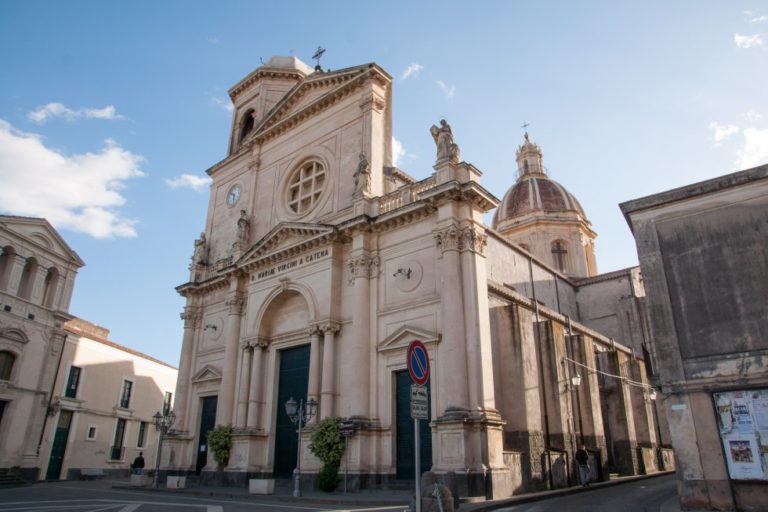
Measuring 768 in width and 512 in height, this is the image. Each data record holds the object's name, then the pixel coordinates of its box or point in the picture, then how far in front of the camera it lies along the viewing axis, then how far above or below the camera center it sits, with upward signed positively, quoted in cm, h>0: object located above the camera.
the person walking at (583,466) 1680 -36
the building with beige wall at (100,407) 2942 +252
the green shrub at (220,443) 2103 +31
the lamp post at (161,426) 2251 +98
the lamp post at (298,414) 1598 +116
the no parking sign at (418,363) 838 +132
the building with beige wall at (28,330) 2608 +578
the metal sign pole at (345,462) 1649 -30
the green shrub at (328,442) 1695 +31
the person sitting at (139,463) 2691 -58
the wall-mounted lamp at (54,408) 2811 +211
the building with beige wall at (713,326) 985 +245
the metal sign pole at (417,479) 802 -37
